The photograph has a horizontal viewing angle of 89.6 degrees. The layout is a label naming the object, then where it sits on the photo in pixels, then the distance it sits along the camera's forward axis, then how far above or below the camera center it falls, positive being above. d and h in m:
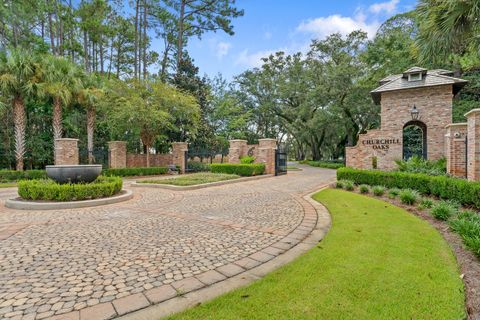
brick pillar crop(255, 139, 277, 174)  14.71 +0.05
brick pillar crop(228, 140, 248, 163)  16.30 +0.29
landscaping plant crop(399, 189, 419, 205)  6.17 -1.15
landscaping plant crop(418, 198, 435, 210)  5.70 -1.24
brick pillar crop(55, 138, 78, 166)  13.25 +0.30
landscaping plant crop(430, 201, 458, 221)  4.78 -1.19
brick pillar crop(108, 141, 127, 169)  16.08 +0.12
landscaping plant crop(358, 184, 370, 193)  7.95 -1.19
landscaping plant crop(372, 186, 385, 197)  7.42 -1.18
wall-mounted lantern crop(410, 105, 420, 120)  11.79 +1.95
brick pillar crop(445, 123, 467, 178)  7.38 +0.02
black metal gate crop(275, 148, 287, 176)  14.96 -0.57
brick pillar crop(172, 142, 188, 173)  17.42 +0.15
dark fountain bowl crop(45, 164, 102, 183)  7.10 -0.49
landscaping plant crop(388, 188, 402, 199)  7.04 -1.19
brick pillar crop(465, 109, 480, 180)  5.99 +0.19
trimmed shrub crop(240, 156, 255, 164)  15.07 -0.36
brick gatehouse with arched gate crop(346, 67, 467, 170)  11.46 +1.78
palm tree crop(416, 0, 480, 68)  5.34 +3.00
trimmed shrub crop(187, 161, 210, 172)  17.12 -0.88
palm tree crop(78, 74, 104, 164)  14.67 +3.53
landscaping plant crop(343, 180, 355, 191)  8.62 -1.17
